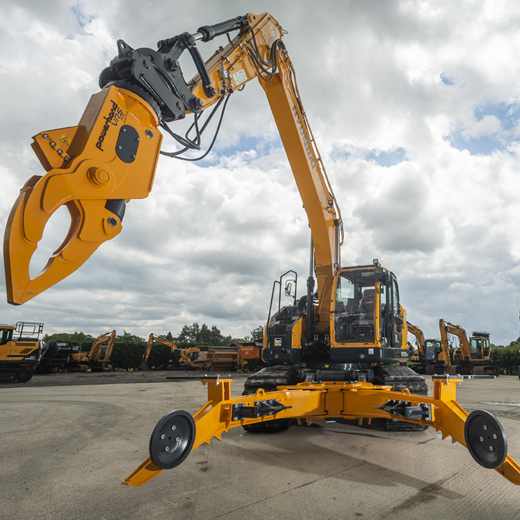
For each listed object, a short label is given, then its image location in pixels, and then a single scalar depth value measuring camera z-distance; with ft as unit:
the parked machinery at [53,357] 72.13
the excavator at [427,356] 85.35
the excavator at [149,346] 87.04
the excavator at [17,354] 53.31
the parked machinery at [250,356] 80.61
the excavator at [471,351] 79.36
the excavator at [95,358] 78.95
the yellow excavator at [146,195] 9.95
